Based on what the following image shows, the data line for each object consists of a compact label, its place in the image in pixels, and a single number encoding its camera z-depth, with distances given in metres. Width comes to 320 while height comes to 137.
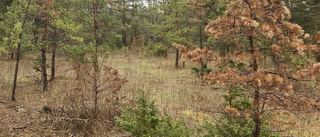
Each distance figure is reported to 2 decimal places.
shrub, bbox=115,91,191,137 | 3.13
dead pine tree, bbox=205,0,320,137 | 2.69
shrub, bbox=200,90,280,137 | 3.20
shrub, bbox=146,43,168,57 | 18.44
